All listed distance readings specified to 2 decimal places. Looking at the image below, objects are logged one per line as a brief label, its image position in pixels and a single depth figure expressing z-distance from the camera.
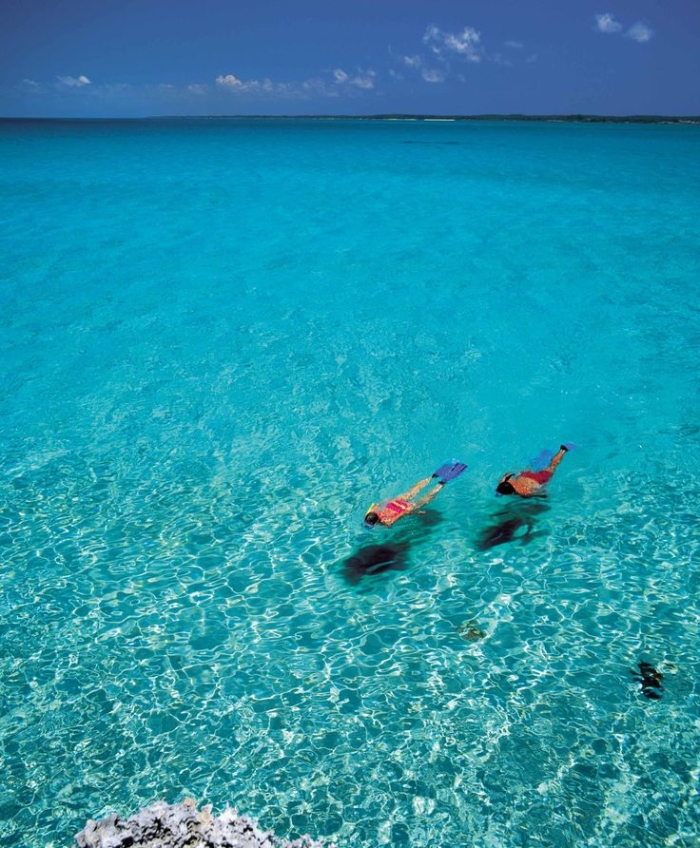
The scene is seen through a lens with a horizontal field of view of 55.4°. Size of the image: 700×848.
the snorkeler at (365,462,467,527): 6.88
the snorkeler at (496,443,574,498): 7.42
